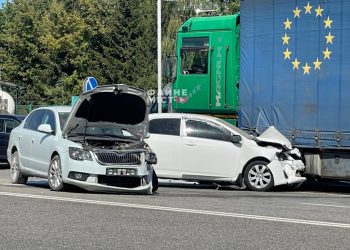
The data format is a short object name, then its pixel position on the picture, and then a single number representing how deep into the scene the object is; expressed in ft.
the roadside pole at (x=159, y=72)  69.74
